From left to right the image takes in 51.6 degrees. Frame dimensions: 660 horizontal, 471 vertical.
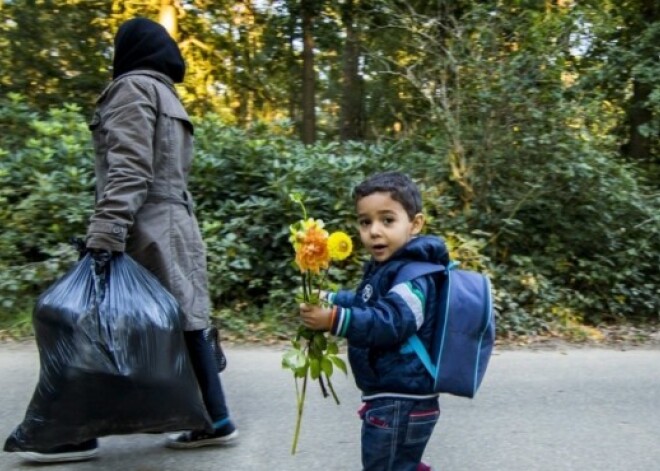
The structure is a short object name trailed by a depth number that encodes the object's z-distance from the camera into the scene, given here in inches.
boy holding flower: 83.7
